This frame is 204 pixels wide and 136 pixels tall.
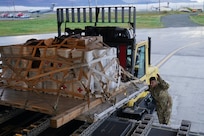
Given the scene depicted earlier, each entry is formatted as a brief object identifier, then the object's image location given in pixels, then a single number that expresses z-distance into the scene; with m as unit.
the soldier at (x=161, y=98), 6.48
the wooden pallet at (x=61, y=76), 3.38
